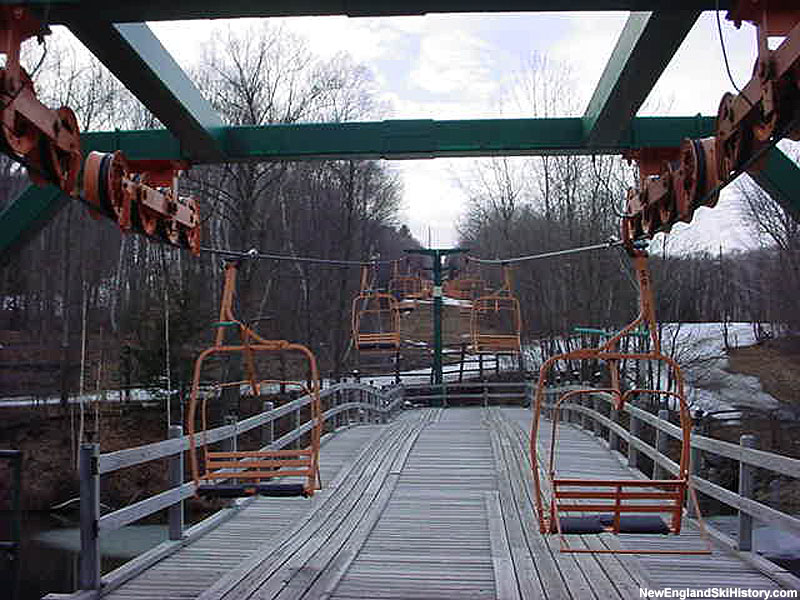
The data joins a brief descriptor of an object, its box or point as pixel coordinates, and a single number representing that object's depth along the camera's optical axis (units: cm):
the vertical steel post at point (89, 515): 426
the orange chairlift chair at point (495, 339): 1374
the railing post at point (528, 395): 2025
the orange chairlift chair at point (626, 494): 451
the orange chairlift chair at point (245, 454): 522
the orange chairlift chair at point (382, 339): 1477
